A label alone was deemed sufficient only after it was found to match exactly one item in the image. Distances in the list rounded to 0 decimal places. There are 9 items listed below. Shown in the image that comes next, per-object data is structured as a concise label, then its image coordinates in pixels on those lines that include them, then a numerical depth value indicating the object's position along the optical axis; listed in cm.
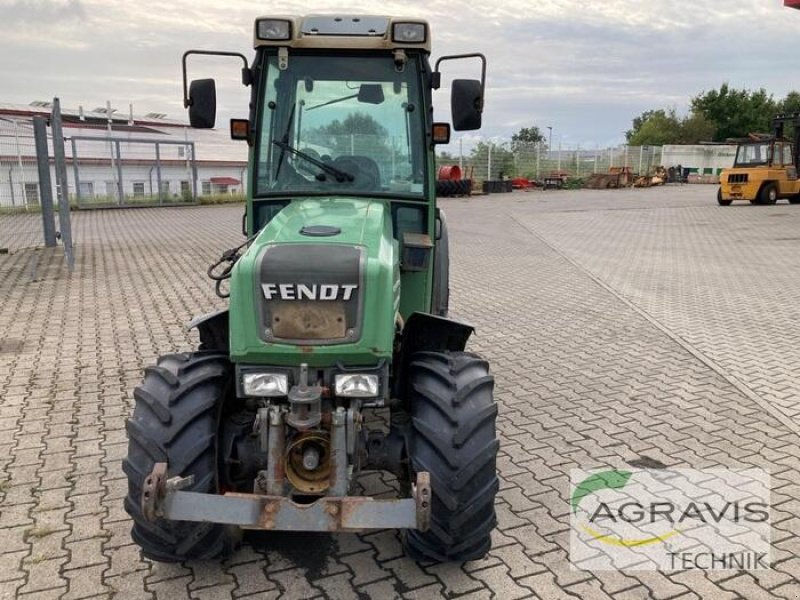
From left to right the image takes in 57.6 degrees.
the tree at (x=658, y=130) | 6241
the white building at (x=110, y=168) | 1677
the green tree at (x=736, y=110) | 5800
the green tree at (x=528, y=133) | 7605
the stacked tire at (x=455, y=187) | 2916
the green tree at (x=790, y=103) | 5949
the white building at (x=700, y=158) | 4544
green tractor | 288
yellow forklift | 2458
